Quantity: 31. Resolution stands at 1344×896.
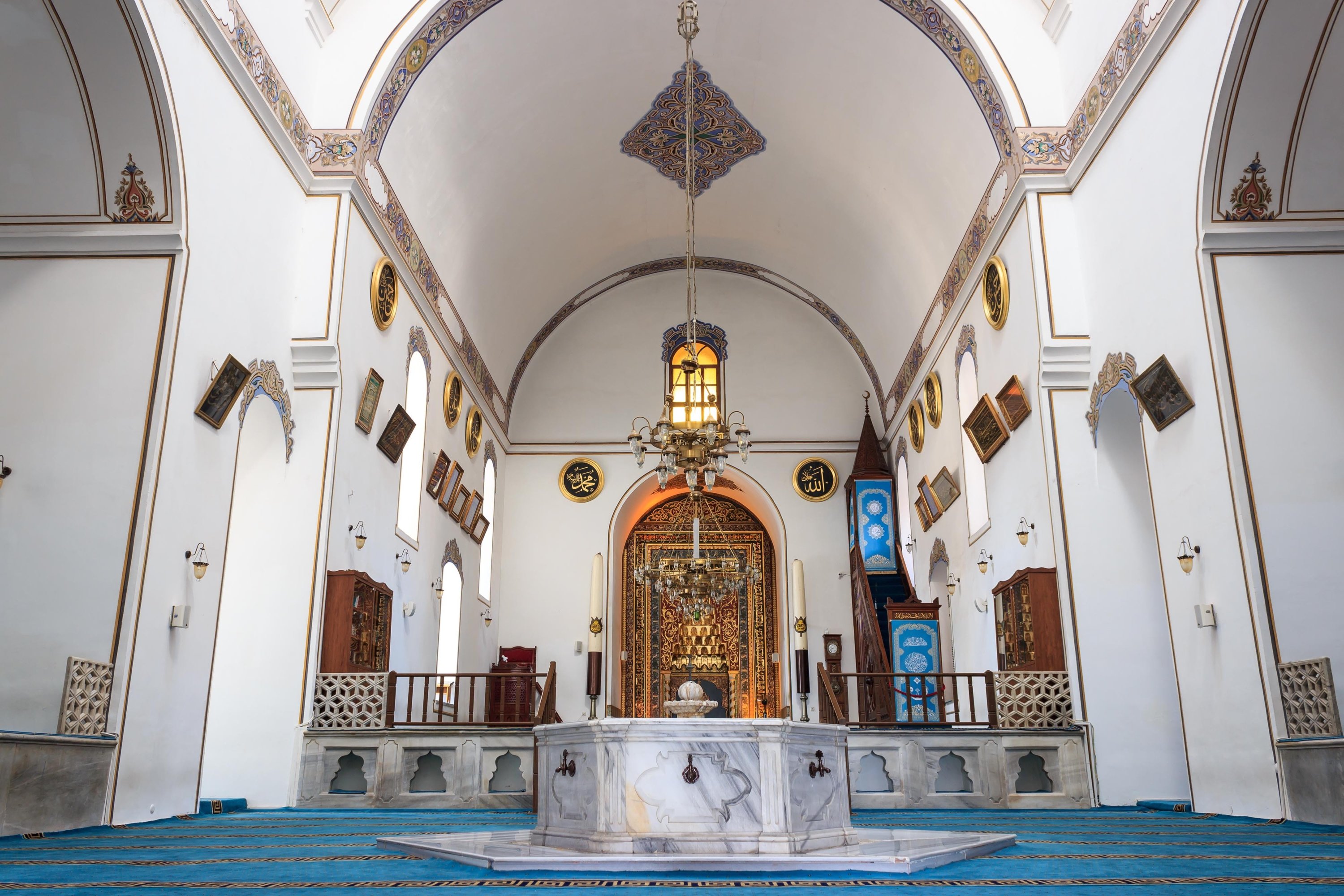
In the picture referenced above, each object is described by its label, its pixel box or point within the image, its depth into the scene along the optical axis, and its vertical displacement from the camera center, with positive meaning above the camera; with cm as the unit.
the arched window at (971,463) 994 +252
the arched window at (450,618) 1164 +121
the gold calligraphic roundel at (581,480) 1466 +342
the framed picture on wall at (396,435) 901 +254
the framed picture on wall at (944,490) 1077 +245
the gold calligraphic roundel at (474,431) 1228 +349
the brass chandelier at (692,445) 715 +194
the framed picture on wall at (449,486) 1107 +255
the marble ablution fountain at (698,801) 407 -30
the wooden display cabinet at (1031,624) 754 +75
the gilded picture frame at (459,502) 1148 +248
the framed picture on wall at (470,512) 1198 +248
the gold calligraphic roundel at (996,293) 873 +364
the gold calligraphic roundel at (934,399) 1128 +352
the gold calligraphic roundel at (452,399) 1126 +355
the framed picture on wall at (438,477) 1060 +253
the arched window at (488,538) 1355 +246
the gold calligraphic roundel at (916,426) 1230 +351
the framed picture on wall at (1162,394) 628 +201
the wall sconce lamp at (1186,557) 623 +98
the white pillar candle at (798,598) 1268 +156
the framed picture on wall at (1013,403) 818 +253
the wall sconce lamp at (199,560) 620 +98
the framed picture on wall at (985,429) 884 +255
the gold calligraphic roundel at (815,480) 1464 +340
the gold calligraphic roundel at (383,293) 881 +368
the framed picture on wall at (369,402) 839 +261
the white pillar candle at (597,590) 1046 +137
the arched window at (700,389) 1484 +478
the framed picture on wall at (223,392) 632 +205
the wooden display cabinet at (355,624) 768 +78
